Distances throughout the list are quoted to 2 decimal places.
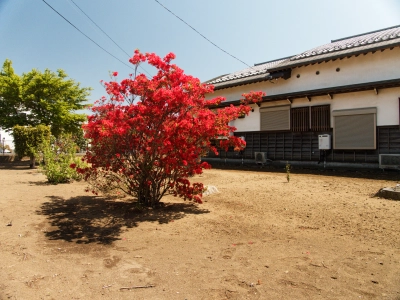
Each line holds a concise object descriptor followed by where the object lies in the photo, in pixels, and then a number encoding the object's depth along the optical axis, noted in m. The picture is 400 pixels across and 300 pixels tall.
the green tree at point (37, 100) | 19.42
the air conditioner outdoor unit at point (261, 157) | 15.58
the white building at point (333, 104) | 12.04
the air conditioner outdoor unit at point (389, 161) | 11.00
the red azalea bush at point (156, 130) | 5.29
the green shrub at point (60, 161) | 9.80
